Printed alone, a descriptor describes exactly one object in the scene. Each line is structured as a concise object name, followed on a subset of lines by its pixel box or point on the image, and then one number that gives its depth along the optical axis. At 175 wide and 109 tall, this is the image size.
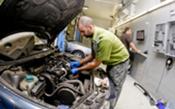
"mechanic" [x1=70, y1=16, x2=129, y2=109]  1.56
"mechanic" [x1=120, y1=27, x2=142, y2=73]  3.83
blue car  0.71
